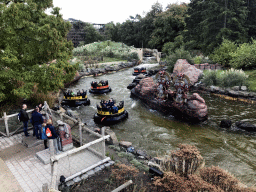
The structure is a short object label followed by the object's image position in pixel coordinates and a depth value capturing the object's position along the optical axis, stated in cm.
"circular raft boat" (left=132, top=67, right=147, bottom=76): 2828
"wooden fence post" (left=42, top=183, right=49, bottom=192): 437
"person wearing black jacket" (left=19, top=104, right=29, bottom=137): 823
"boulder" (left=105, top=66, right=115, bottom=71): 3171
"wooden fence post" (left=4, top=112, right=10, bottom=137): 852
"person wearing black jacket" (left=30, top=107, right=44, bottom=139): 801
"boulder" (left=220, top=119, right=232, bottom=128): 1148
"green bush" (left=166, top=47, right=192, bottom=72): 2564
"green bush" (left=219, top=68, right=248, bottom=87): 1738
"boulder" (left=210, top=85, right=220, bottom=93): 1812
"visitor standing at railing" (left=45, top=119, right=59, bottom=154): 663
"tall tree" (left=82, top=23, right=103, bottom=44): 5981
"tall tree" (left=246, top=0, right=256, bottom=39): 2685
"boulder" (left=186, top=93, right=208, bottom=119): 1202
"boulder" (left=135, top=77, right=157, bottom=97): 1585
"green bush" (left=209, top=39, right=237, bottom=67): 2282
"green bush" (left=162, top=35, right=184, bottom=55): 3959
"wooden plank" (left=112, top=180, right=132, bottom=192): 522
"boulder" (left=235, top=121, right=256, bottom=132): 1089
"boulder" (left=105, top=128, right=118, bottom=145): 852
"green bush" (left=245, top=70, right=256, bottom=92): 1652
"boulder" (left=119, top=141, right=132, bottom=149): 874
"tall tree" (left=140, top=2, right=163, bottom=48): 5659
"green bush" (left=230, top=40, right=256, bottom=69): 2003
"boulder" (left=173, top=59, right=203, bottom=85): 2101
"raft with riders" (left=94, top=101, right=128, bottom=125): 1244
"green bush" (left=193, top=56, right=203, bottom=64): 2603
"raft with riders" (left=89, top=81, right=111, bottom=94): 1936
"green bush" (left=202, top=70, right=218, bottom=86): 1925
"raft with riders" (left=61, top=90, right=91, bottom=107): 1582
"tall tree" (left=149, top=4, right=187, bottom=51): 4541
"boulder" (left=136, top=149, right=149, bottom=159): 800
